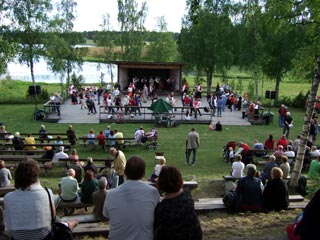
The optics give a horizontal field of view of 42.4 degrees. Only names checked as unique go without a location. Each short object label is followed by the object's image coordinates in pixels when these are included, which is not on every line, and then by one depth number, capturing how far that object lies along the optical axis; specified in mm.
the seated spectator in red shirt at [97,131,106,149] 17344
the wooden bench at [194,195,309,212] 7770
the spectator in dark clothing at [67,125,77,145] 18469
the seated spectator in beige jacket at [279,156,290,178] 10969
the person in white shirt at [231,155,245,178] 11070
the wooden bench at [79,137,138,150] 17359
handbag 4281
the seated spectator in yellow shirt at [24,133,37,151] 16255
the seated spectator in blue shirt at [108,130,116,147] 17531
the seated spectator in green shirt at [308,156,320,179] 10890
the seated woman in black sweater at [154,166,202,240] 3898
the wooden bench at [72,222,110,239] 6051
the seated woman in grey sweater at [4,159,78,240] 4008
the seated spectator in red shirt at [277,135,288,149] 15840
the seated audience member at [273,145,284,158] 12928
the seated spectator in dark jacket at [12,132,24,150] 15838
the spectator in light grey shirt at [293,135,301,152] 15220
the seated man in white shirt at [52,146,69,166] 13258
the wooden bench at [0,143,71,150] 15562
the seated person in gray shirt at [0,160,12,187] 9905
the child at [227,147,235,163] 15422
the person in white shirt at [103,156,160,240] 3869
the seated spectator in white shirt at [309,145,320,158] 14119
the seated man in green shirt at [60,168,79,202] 8406
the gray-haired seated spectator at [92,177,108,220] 7094
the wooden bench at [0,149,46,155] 14820
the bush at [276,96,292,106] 34219
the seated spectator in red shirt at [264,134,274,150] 16125
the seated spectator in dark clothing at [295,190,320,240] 4219
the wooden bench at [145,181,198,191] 9282
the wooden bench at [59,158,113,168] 13039
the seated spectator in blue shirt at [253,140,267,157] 15250
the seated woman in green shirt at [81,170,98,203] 8352
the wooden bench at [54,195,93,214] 8344
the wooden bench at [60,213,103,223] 6904
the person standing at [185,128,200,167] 15359
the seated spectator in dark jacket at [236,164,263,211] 7445
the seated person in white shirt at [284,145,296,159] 13938
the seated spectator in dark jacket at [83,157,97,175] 10898
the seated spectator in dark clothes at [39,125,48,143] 17562
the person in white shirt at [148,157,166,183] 10927
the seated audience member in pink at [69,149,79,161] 12956
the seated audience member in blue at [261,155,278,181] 10669
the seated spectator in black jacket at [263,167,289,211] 7543
